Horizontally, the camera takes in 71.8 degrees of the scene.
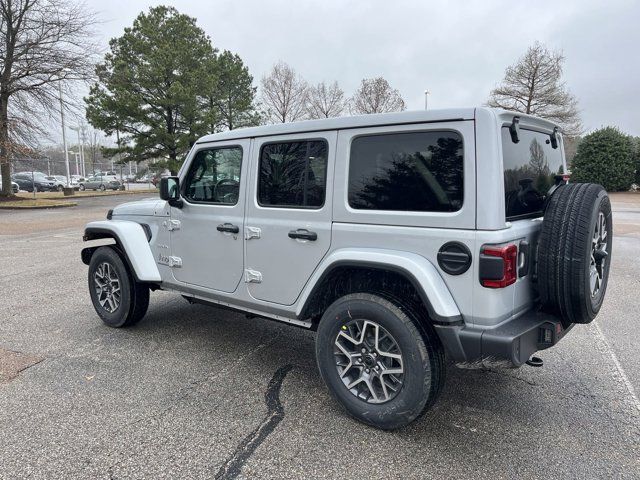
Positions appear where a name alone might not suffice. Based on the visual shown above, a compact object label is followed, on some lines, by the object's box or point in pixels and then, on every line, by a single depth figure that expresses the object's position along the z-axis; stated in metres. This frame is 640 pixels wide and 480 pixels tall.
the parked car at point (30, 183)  35.84
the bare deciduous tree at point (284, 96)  36.12
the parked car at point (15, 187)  33.53
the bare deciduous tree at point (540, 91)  29.67
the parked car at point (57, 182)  37.47
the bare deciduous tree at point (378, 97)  33.25
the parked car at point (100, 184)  42.41
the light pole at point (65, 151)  33.22
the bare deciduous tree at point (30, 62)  21.48
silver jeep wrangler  2.46
